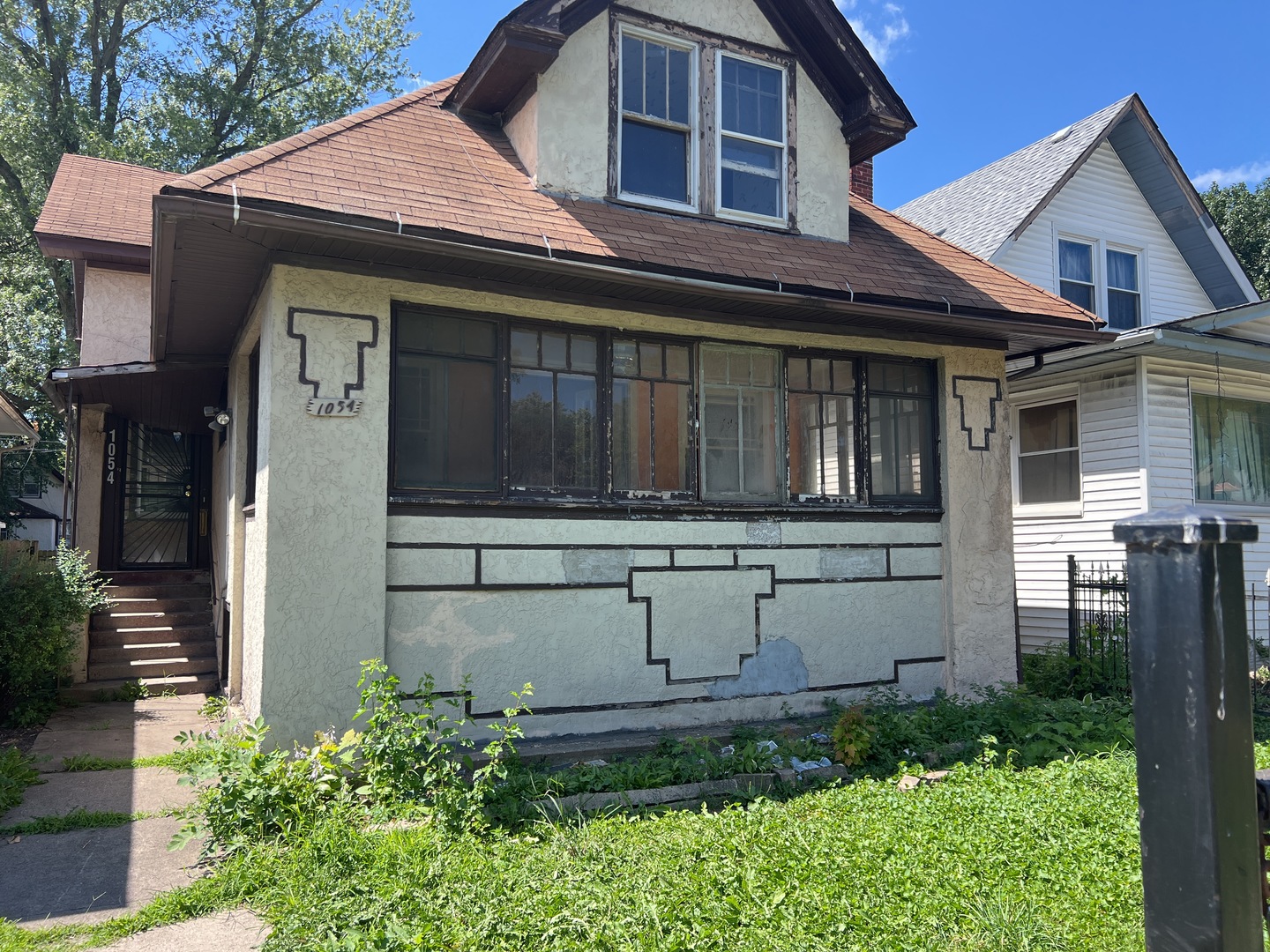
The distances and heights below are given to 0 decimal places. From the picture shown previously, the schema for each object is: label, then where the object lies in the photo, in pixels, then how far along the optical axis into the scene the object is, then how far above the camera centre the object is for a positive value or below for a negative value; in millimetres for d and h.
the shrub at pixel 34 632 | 8086 -960
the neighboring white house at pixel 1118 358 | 11633 +2184
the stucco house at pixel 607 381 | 6297 +1258
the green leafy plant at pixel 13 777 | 5711 -1701
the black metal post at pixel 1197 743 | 1611 -403
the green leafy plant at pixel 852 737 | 6559 -1556
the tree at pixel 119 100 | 20891 +11054
